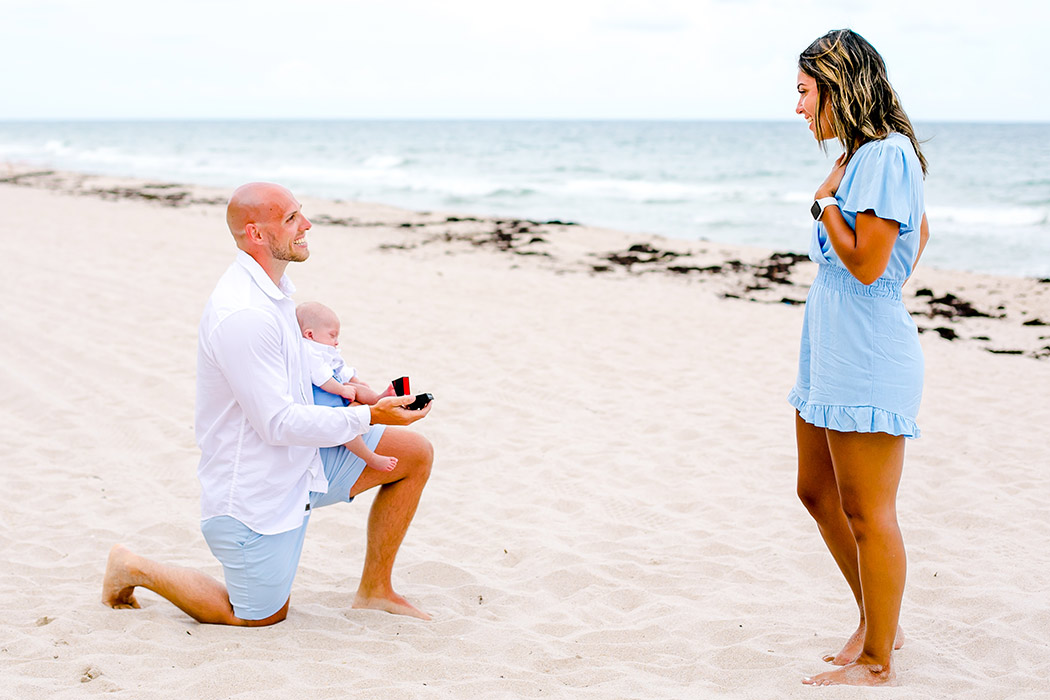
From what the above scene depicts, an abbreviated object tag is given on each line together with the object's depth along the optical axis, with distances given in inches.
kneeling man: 111.8
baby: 129.1
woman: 100.3
